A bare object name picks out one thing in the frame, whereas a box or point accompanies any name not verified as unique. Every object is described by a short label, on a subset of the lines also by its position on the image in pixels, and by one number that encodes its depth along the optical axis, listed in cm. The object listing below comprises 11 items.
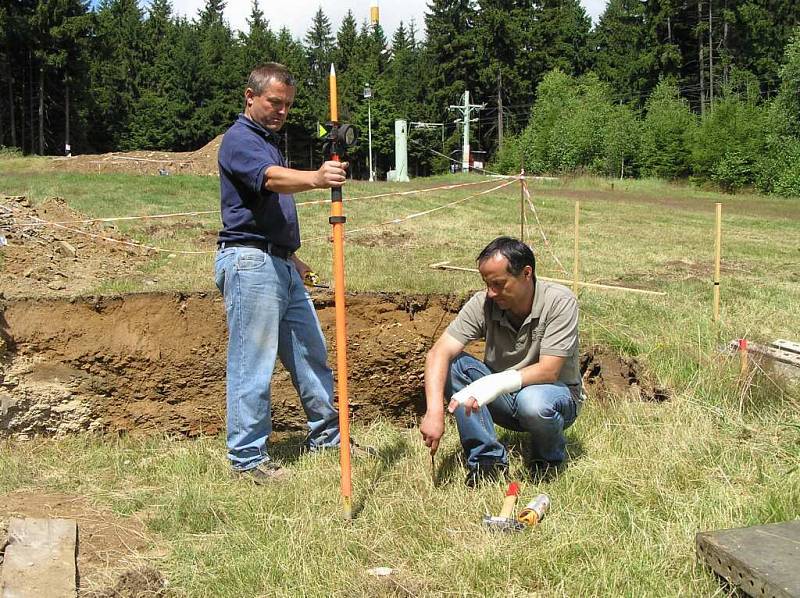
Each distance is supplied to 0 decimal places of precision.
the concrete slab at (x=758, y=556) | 239
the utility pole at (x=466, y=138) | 4034
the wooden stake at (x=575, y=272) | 746
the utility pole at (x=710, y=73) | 4834
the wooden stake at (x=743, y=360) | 470
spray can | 312
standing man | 350
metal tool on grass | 307
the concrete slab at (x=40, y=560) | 261
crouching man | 343
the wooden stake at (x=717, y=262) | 650
